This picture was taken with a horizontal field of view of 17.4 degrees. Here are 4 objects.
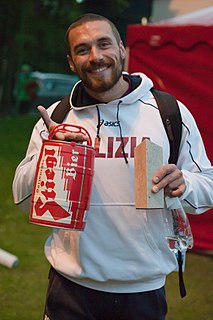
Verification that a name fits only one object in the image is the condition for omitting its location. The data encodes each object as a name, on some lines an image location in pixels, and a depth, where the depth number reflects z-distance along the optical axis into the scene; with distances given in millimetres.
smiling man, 2355
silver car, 23531
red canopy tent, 5953
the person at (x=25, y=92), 20812
